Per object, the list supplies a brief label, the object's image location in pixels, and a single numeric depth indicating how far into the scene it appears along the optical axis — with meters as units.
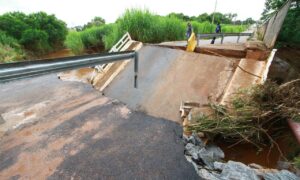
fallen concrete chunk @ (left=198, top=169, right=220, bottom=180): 1.73
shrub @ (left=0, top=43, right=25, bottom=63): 8.69
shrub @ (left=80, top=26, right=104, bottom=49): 8.50
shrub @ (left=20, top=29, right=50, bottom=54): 13.62
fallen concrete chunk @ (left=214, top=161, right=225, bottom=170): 1.86
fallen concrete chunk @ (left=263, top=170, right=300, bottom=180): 1.60
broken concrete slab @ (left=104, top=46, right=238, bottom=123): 3.09
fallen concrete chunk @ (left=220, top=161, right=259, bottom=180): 1.66
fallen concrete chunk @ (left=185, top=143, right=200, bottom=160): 2.07
